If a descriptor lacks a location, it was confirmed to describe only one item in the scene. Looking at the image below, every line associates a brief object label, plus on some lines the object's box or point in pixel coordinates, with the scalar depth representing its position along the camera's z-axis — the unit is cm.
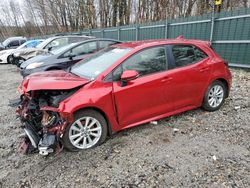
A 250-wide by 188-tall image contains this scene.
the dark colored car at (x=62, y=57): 655
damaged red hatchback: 301
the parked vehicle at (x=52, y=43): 975
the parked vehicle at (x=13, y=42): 1803
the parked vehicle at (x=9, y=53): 1326
